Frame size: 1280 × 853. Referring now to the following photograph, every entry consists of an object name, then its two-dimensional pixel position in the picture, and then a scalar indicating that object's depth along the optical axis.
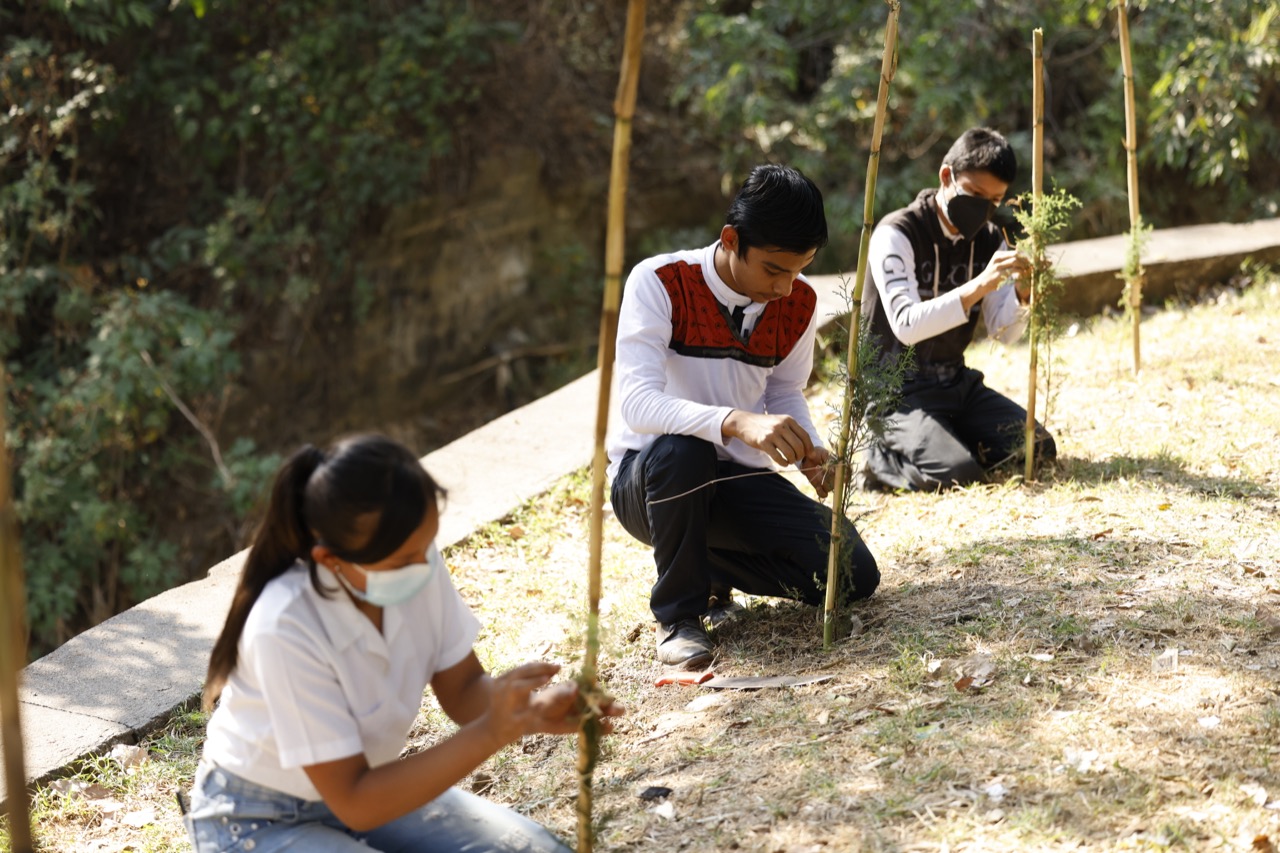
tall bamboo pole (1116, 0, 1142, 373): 4.86
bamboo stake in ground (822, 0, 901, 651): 2.89
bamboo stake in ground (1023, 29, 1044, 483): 3.85
